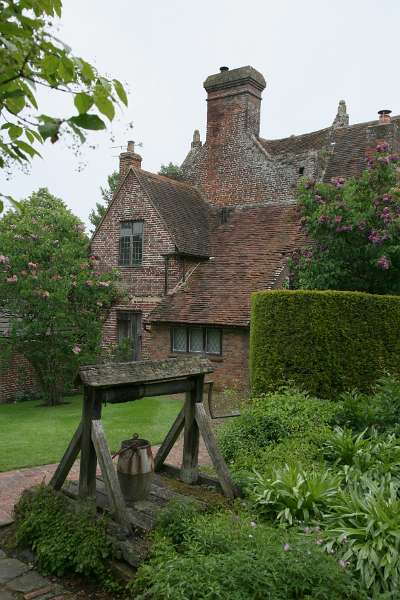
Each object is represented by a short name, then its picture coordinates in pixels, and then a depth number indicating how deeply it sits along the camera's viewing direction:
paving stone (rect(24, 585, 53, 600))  4.62
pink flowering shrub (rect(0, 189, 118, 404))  16.75
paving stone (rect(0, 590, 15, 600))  4.58
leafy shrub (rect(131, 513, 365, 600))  3.91
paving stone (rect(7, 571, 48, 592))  4.80
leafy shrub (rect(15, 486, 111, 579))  4.93
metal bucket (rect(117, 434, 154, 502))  5.94
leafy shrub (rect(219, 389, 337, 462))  7.86
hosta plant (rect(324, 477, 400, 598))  4.44
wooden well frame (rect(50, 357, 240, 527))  5.52
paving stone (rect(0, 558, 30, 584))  5.02
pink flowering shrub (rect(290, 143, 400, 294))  14.34
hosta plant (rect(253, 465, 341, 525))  5.39
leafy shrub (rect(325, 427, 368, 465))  7.04
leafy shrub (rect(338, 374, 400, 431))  8.36
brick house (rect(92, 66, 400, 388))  18.22
